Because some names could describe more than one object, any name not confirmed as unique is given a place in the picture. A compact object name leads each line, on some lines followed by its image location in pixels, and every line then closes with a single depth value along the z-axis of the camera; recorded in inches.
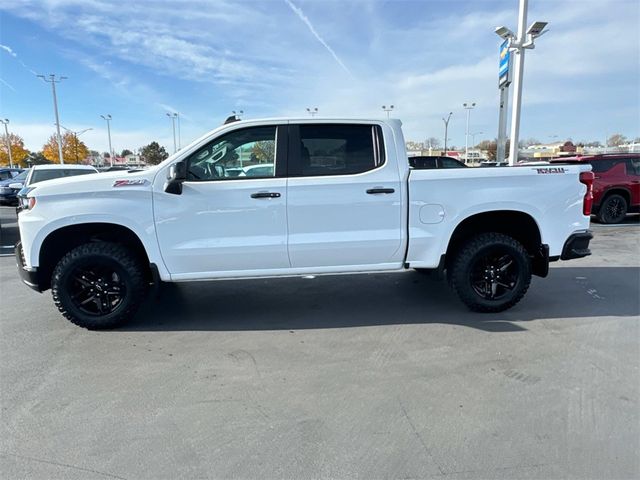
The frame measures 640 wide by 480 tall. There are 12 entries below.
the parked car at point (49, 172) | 430.0
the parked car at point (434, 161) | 583.5
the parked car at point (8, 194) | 549.6
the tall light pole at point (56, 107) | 1617.9
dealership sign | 557.7
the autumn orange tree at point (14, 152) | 2945.4
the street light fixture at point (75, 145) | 2722.9
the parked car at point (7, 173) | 882.6
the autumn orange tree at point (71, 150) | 2755.9
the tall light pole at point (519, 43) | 490.0
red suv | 417.1
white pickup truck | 152.3
